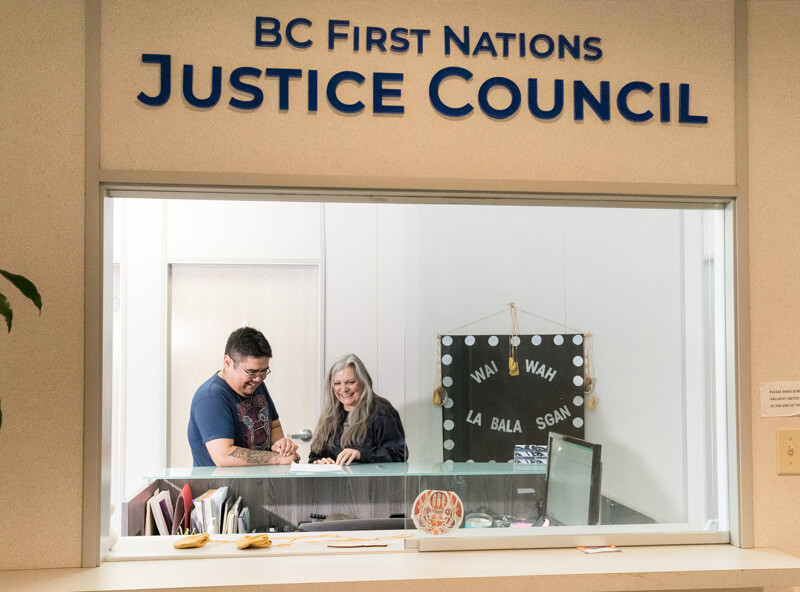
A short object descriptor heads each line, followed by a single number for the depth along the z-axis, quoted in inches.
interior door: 188.7
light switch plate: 86.8
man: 145.3
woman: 147.9
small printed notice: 87.2
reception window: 87.3
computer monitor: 86.7
